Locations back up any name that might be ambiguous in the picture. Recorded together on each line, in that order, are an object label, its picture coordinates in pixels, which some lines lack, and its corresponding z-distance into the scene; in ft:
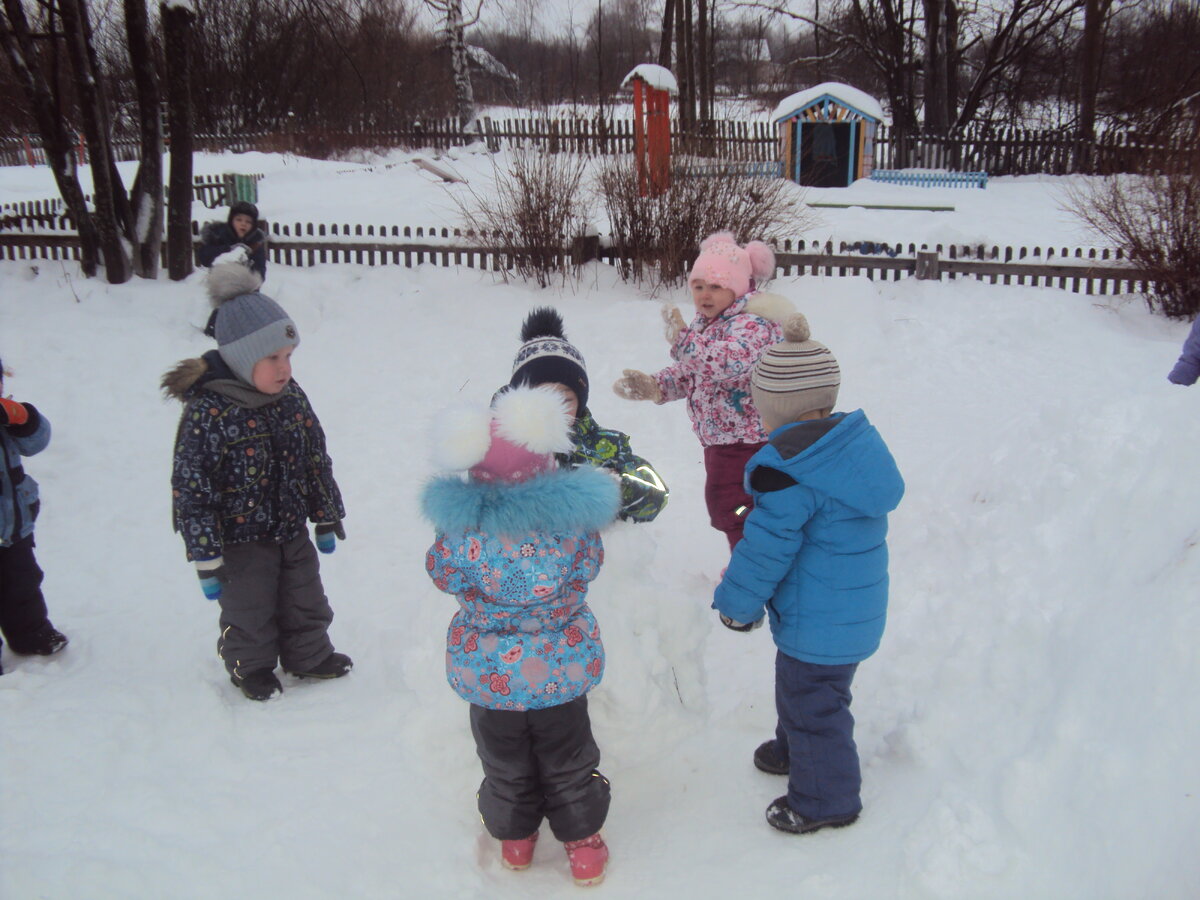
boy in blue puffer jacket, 7.91
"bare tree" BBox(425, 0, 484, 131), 73.05
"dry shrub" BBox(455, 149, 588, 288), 28.40
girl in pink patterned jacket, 12.29
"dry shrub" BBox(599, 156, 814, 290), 28.04
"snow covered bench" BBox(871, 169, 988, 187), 58.90
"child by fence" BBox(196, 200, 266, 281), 25.00
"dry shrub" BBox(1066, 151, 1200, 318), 25.43
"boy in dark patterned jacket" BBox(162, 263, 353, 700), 10.21
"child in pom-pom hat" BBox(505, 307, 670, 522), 9.26
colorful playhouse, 57.21
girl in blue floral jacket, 7.54
